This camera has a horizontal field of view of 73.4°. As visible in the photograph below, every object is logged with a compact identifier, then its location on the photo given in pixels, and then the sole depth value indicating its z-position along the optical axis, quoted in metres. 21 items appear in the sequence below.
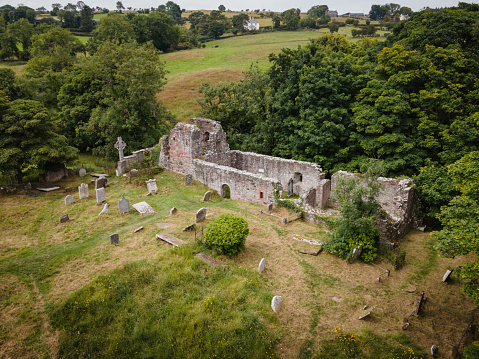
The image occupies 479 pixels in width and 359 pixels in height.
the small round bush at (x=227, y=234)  13.20
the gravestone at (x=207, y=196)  20.20
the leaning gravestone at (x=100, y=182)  21.73
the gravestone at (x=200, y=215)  16.33
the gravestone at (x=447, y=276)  13.20
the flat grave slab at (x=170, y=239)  14.27
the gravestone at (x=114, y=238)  14.63
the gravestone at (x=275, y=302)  10.73
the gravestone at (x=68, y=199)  19.27
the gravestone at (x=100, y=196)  18.97
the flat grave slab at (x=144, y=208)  17.91
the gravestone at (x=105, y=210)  17.79
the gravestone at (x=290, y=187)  23.69
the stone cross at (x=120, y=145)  25.84
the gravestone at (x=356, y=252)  13.98
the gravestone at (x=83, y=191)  19.88
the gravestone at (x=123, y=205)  17.81
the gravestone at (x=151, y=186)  21.19
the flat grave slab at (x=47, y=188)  21.83
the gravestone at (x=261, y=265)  12.73
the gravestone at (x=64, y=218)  17.09
